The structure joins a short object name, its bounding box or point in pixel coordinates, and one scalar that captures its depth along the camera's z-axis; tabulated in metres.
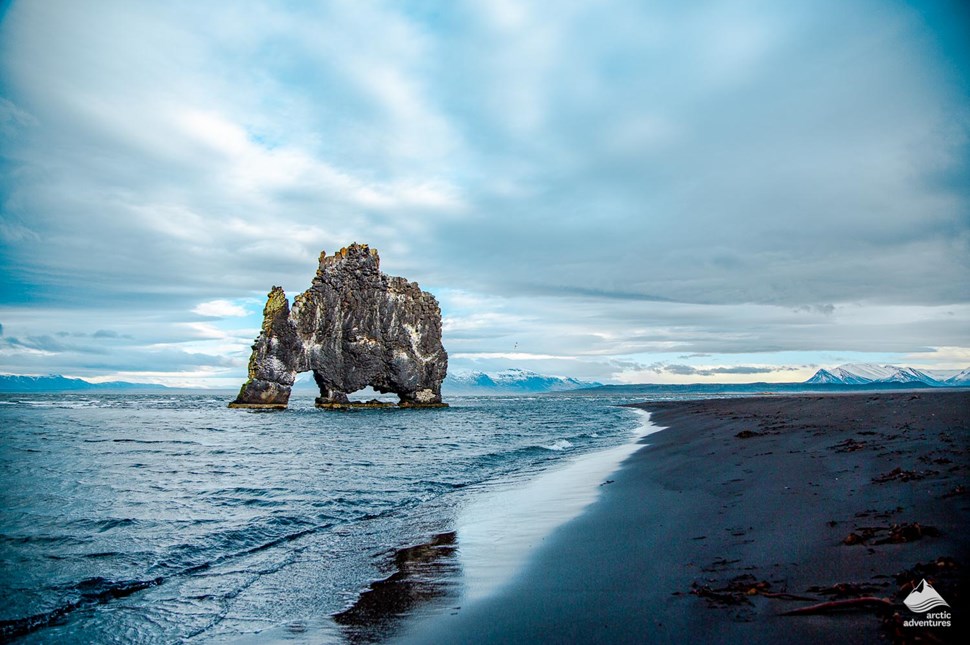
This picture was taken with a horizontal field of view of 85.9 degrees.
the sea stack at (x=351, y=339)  70.94
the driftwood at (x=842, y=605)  4.07
